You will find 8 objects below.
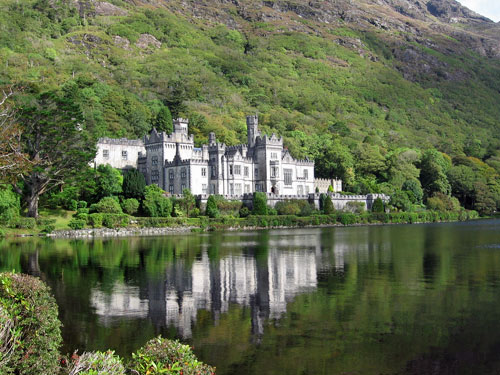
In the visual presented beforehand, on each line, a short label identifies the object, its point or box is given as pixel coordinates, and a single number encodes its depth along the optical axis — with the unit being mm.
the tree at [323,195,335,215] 87500
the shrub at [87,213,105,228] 65688
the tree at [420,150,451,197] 110875
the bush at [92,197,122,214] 68625
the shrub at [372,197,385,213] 93919
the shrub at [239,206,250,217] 81250
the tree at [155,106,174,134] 109031
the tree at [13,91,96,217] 64188
